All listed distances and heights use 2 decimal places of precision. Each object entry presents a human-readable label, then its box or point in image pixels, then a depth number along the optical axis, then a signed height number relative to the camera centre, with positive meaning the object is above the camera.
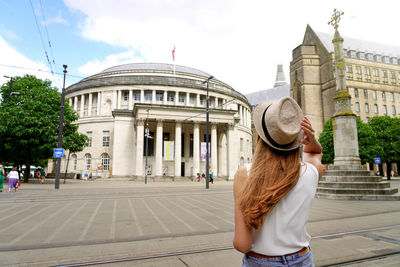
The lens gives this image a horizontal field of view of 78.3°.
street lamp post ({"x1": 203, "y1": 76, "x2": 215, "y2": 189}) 22.62 -0.78
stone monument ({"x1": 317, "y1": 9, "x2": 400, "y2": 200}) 13.49 -0.15
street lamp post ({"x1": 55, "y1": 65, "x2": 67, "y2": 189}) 20.39 +1.86
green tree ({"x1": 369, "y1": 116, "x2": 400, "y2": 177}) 42.94 +5.10
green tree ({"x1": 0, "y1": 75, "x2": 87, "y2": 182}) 26.55 +4.60
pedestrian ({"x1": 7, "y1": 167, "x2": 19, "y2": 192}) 17.91 -0.95
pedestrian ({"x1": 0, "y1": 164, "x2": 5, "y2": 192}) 18.20 -0.79
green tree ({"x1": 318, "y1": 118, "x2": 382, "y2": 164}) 40.19 +3.47
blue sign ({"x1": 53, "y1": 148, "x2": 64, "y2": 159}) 20.02 +1.03
